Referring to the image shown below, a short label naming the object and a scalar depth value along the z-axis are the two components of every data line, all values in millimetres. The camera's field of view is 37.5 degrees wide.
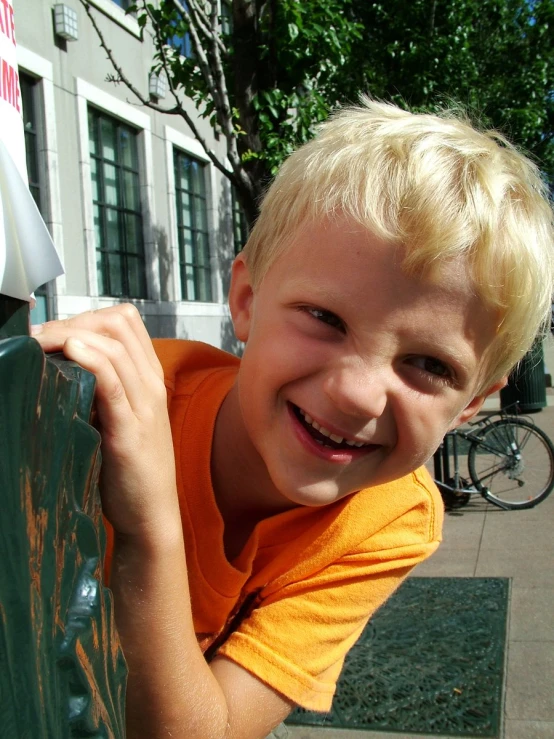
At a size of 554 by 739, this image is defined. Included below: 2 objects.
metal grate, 3332
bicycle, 6645
